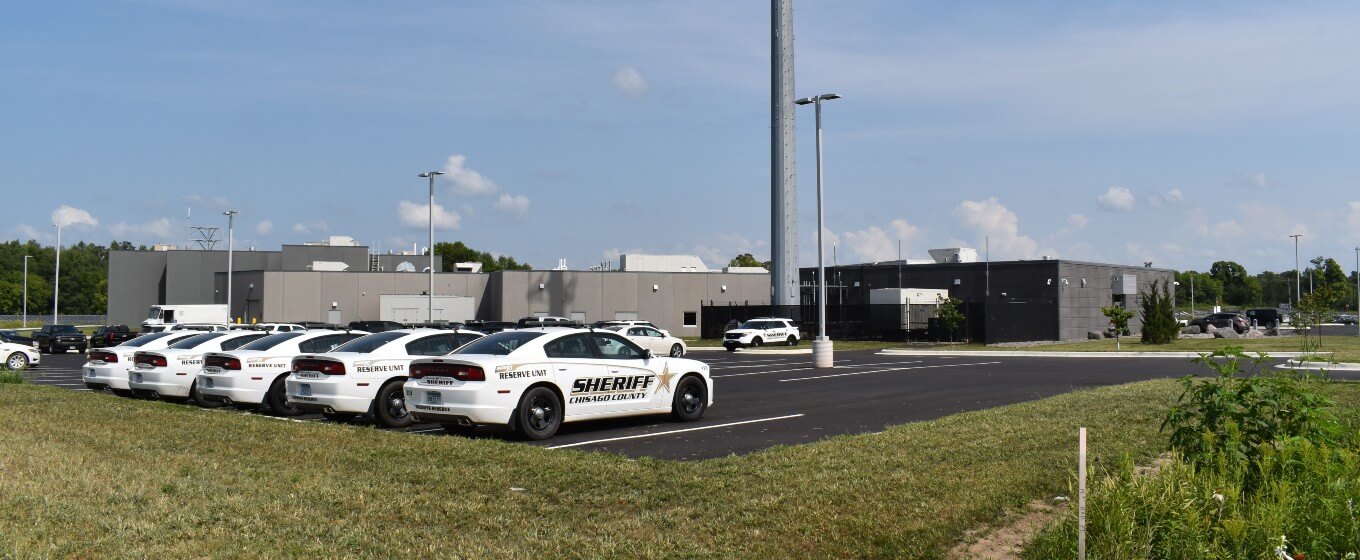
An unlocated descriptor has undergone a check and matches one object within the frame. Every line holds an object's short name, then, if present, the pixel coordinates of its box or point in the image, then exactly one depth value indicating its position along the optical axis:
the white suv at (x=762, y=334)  48.56
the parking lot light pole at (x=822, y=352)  29.83
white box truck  57.66
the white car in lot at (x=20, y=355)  33.62
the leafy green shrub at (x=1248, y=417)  7.72
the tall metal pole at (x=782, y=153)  53.19
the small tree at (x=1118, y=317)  45.56
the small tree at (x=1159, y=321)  48.97
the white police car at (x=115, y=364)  20.61
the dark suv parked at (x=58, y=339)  48.44
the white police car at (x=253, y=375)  17.48
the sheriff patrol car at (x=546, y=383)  13.06
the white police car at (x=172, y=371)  19.08
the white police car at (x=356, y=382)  15.22
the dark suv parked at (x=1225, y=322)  64.69
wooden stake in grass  6.05
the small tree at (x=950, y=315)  51.25
